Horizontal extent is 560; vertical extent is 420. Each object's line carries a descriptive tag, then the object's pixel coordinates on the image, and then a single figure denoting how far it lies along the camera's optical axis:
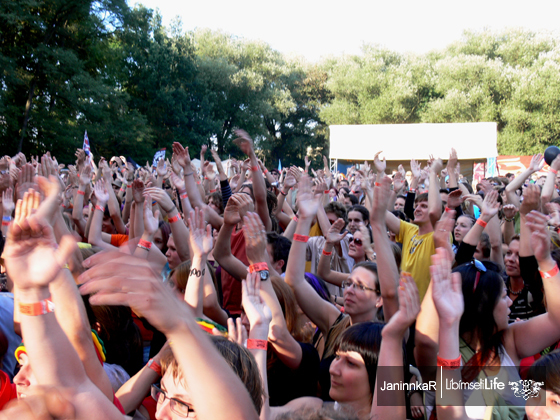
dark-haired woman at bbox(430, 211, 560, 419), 2.39
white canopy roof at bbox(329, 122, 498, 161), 26.25
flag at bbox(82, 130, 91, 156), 11.78
